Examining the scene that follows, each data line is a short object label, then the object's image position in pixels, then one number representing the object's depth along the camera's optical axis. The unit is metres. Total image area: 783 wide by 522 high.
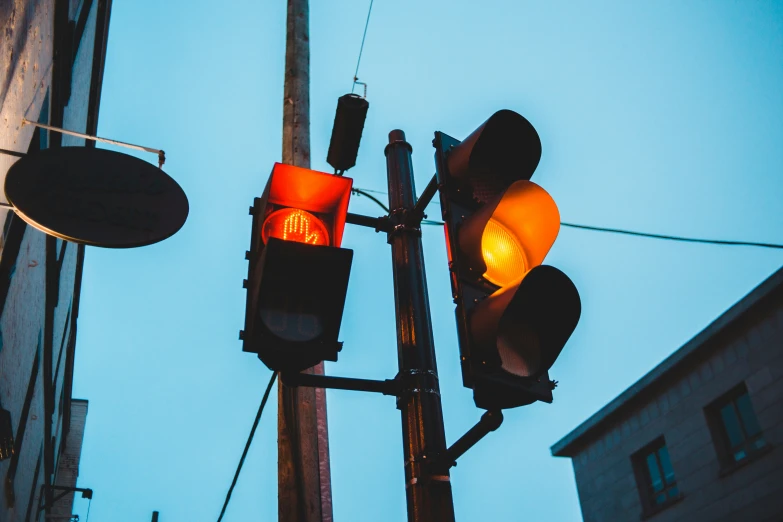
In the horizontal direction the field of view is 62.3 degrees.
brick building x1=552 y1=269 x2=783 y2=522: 14.57
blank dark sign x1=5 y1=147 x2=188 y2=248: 3.34
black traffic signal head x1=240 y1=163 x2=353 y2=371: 2.64
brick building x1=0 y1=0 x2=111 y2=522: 4.55
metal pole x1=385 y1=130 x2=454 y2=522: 2.49
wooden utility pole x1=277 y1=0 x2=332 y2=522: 3.49
